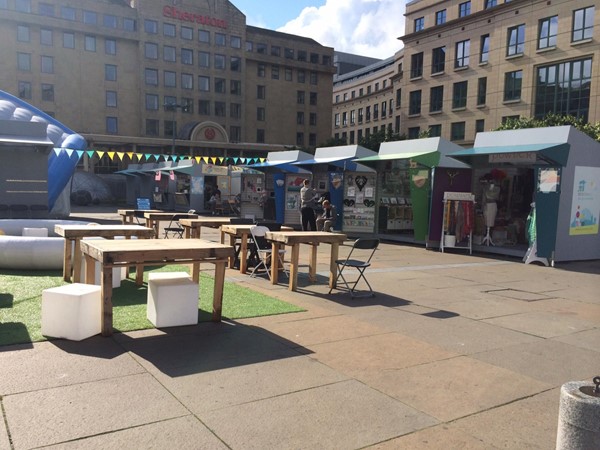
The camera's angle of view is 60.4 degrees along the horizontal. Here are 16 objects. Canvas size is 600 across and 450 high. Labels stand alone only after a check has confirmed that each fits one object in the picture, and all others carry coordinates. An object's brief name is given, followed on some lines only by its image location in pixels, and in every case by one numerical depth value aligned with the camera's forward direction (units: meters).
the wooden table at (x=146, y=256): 5.29
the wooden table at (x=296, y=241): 8.13
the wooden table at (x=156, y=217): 12.87
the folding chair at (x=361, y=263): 7.83
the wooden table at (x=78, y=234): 7.60
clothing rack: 14.13
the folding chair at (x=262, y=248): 9.06
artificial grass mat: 5.54
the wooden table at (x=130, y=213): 14.72
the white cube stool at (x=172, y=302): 5.64
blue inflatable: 21.44
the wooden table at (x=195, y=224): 10.30
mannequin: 14.38
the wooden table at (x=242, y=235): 9.41
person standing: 16.50
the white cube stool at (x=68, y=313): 5.11
